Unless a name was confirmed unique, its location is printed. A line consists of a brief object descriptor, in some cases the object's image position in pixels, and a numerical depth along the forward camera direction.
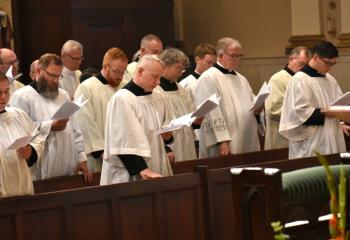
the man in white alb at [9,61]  12.94
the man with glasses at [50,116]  10.53
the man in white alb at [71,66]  13.39
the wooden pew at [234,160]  11.11
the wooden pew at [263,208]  4.55
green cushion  4.99
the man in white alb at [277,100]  14.24
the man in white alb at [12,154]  8.55
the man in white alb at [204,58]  15.10
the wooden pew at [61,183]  9.92
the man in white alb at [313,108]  11.66
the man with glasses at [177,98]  11.39
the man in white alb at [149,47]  13.73
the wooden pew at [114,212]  8.44
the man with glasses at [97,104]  11.64
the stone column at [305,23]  19.48
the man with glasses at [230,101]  12.67
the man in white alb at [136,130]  9.23
